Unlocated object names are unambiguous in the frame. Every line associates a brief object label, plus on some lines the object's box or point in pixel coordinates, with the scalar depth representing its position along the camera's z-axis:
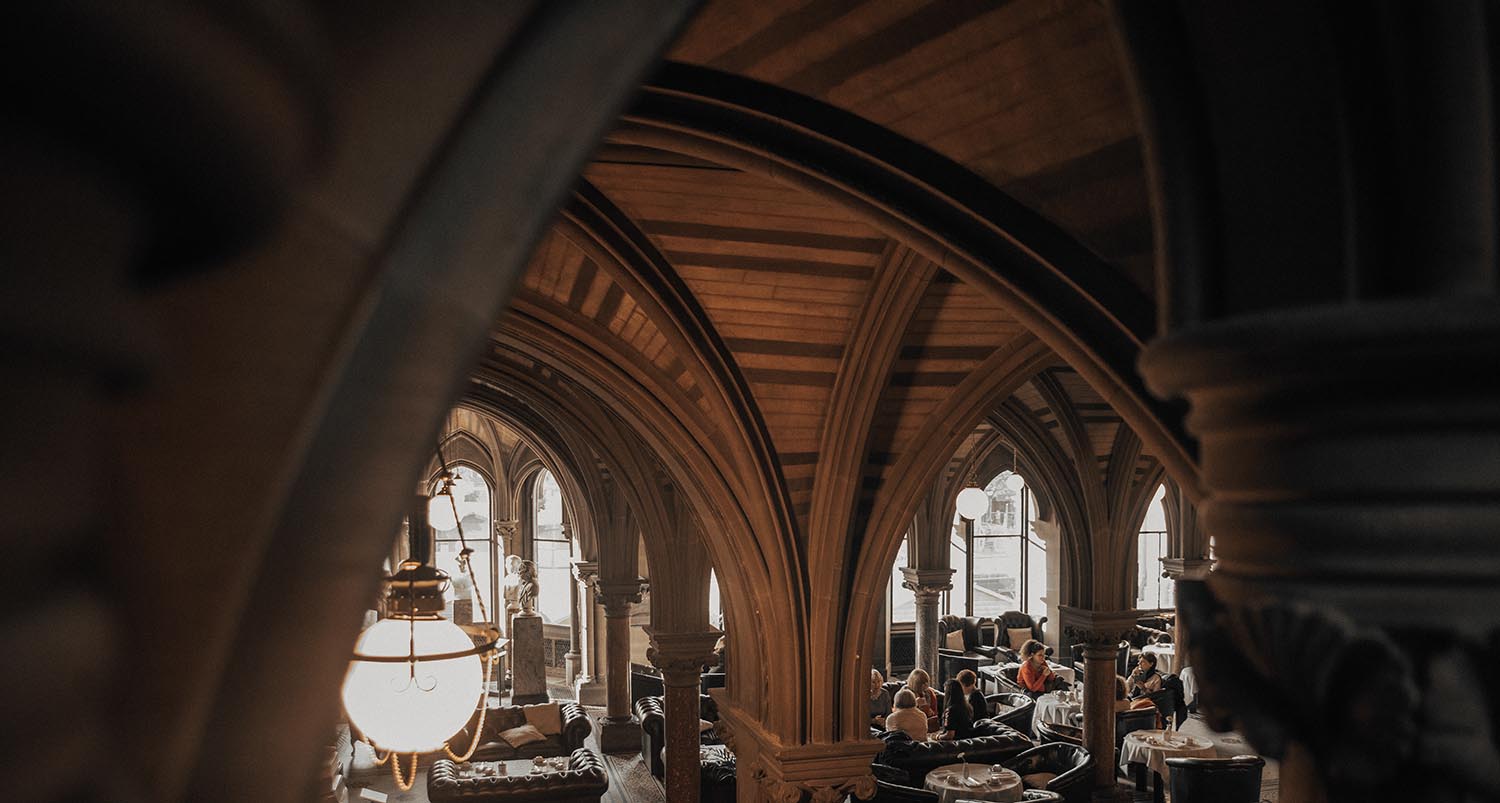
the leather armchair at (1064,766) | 9.50
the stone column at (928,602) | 15.97
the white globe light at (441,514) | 10.70
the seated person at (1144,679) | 13.00
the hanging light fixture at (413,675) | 2.67
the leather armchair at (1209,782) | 9.04
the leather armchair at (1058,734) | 10.96
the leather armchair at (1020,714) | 12.41
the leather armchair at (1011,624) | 18.72
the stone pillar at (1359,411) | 1.24
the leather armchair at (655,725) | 11.89
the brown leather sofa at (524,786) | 9.74
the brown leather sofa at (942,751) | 9.74
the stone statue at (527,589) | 16.61
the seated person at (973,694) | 11.41
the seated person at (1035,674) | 13.12
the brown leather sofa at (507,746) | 12.39
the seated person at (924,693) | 11.67
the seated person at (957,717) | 11.16
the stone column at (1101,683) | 10.54
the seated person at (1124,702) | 12.20
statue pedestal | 16.38
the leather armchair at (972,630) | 18.53
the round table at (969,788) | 8.73
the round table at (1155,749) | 10.12
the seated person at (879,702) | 12.73
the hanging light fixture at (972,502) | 12.98
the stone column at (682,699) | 9.06
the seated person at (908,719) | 10.23
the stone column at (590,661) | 16.30
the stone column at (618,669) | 13.65
